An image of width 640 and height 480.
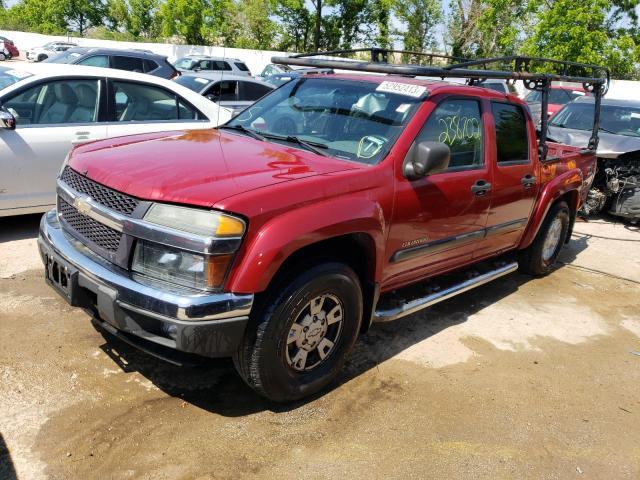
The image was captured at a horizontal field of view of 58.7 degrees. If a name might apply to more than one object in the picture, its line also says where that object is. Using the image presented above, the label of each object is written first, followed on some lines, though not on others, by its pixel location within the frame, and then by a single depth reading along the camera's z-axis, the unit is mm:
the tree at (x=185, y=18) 42562
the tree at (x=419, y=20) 37281
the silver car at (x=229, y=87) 11188
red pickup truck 2689
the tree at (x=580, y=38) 24500
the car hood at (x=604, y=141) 7926
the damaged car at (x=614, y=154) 8000
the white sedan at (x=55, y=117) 5188
